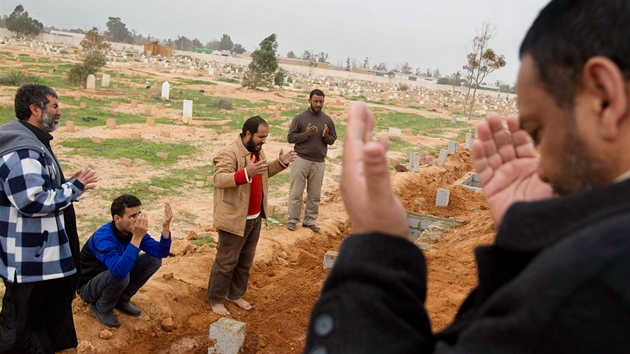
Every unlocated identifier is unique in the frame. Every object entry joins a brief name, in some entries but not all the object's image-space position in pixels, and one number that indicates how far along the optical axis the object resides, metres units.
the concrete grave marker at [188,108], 17.31
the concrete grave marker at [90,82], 22.77
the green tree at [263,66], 31.64
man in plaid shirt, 3.34
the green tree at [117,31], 93.00
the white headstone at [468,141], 16.84
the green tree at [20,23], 59.62
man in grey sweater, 7.71
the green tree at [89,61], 23.25
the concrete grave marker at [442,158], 13.59
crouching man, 4.13
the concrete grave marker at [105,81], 24.46
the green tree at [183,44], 107.31
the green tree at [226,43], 110.44
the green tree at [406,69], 121.31
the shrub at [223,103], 21.70
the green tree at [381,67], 111.00
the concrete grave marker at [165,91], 22.70
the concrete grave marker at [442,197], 10.17
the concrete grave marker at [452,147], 15.18
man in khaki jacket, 4.84
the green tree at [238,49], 108.57
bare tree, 31.53
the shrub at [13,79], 20.08
